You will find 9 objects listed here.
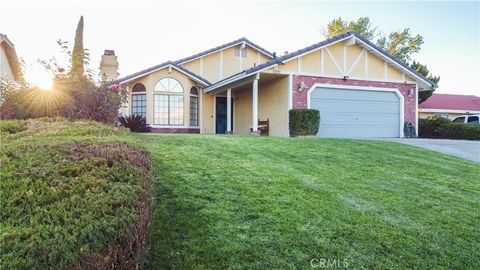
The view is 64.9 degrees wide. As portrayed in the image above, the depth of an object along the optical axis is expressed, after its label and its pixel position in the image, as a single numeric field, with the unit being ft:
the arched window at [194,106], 66.08
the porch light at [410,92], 59.47
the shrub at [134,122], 58.23
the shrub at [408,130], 58.75
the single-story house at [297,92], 53.47
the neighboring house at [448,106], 101.50
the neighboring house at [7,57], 61.63
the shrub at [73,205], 7.50
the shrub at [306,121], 49.98
